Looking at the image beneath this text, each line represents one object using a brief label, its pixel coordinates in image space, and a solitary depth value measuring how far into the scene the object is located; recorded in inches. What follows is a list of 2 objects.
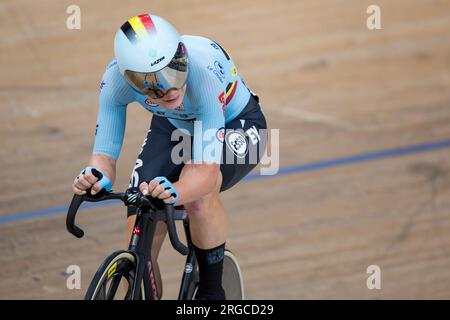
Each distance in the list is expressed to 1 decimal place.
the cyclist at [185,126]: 224.4
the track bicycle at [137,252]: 223.5
